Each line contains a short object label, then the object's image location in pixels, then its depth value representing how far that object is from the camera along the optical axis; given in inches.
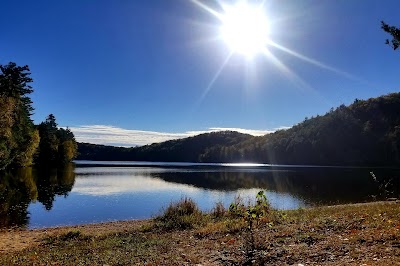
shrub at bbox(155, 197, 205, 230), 825.3
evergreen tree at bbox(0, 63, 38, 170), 1941.1
